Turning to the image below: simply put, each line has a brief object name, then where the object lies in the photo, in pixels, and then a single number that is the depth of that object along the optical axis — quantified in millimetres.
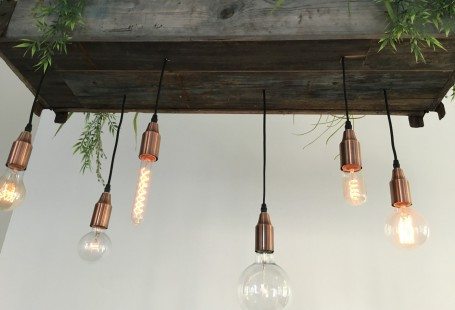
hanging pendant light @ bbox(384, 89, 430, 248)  1020
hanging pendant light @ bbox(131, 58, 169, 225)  1058
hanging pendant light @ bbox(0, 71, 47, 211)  1072
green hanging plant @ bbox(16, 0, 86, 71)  1104
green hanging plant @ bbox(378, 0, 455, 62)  998
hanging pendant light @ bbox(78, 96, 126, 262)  1153
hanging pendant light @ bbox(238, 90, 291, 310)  979
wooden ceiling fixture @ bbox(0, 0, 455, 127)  1072
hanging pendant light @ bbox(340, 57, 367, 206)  1033
